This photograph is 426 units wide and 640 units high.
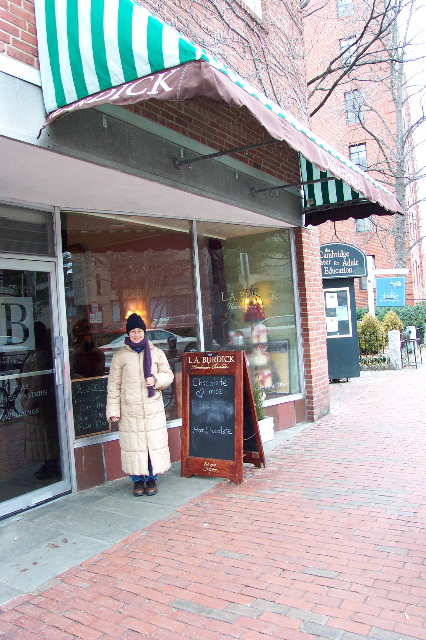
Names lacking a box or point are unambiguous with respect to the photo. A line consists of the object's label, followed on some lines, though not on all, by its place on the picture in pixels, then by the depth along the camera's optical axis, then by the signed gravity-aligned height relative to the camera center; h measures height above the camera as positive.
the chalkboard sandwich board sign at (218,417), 5.14 -0.93
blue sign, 16.34 +0.77
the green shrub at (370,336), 14.20 -0.51
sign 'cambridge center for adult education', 11.37 +1.30
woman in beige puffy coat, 4.83 -0.72
